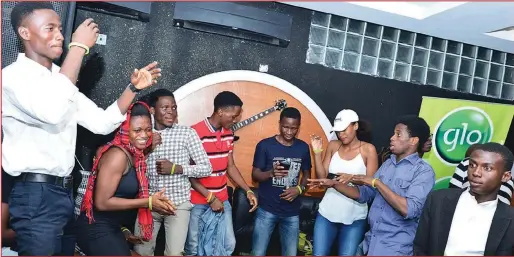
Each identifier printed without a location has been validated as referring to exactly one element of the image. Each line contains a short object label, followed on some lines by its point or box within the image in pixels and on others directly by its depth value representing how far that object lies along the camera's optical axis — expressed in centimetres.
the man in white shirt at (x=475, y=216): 233
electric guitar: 411
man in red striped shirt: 329
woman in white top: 334
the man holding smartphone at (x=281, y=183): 350
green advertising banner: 494
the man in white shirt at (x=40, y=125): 198
